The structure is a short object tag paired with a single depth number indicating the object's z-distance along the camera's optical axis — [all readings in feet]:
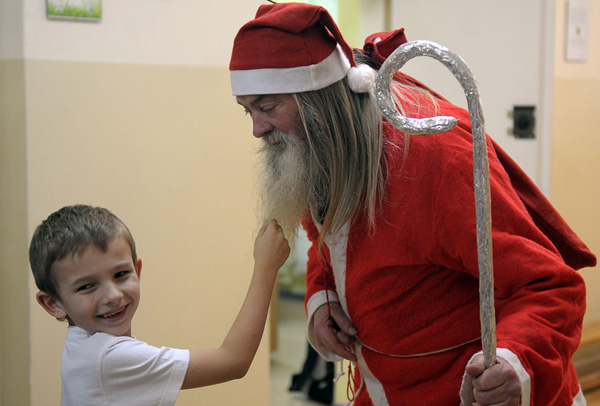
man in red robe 6.73
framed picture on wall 8.72
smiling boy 6.71
